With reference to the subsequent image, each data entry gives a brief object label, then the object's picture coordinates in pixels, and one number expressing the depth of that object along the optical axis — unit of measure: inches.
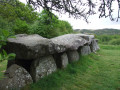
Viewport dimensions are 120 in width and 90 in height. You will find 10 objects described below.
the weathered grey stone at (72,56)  187.9
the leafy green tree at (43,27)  272.4
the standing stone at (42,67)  118.5
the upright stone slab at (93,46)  333.4
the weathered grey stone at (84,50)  230.7
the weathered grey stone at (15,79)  89.6
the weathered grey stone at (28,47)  101.8
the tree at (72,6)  111.0
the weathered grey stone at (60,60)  158.9
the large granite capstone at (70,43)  139.1
